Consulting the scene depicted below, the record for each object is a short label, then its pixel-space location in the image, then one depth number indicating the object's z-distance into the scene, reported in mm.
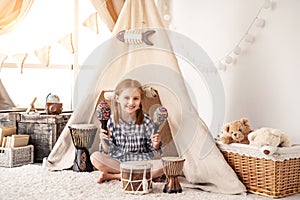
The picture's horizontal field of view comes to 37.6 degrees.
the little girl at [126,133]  3014
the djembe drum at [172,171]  2682
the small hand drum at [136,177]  2672
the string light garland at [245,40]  3396
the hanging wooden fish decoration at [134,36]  3336
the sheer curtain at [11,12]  3628
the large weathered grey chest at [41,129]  3629
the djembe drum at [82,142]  3174
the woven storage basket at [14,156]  3410
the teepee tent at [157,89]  2908
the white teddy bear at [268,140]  2676
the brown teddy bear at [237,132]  2955
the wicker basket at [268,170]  2717
